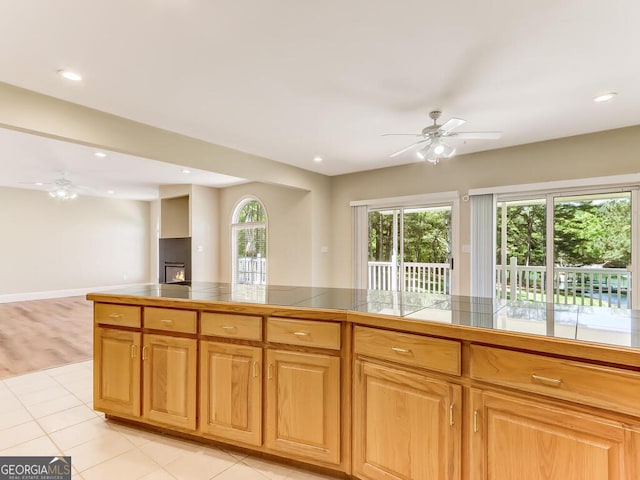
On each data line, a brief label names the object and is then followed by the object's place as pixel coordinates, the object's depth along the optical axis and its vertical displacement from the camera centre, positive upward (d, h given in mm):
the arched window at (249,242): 6906 +158
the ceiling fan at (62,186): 6046 +1156
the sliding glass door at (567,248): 3773 +33
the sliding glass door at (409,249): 5180 +19
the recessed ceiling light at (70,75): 2469 +1297
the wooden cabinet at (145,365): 2094 -760
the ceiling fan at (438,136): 2936 +1020
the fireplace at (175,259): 7211 -217
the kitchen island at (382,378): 1200 -605
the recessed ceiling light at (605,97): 2832 +1319
